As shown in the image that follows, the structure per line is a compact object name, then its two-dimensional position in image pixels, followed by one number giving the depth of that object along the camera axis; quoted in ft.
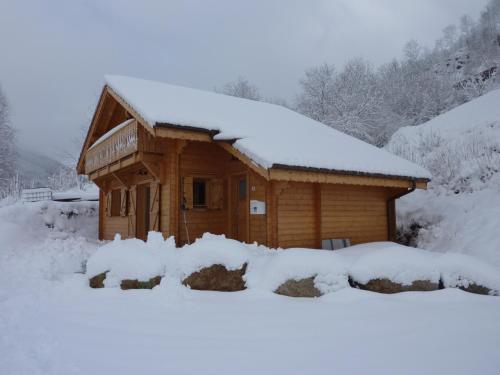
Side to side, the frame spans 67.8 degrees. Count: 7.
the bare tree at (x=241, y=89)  113.19
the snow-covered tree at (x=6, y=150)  95.45
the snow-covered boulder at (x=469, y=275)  19.83
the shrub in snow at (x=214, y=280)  20.40
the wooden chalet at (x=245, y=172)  29.37
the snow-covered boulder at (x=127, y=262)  20.42
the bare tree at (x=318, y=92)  89.86
